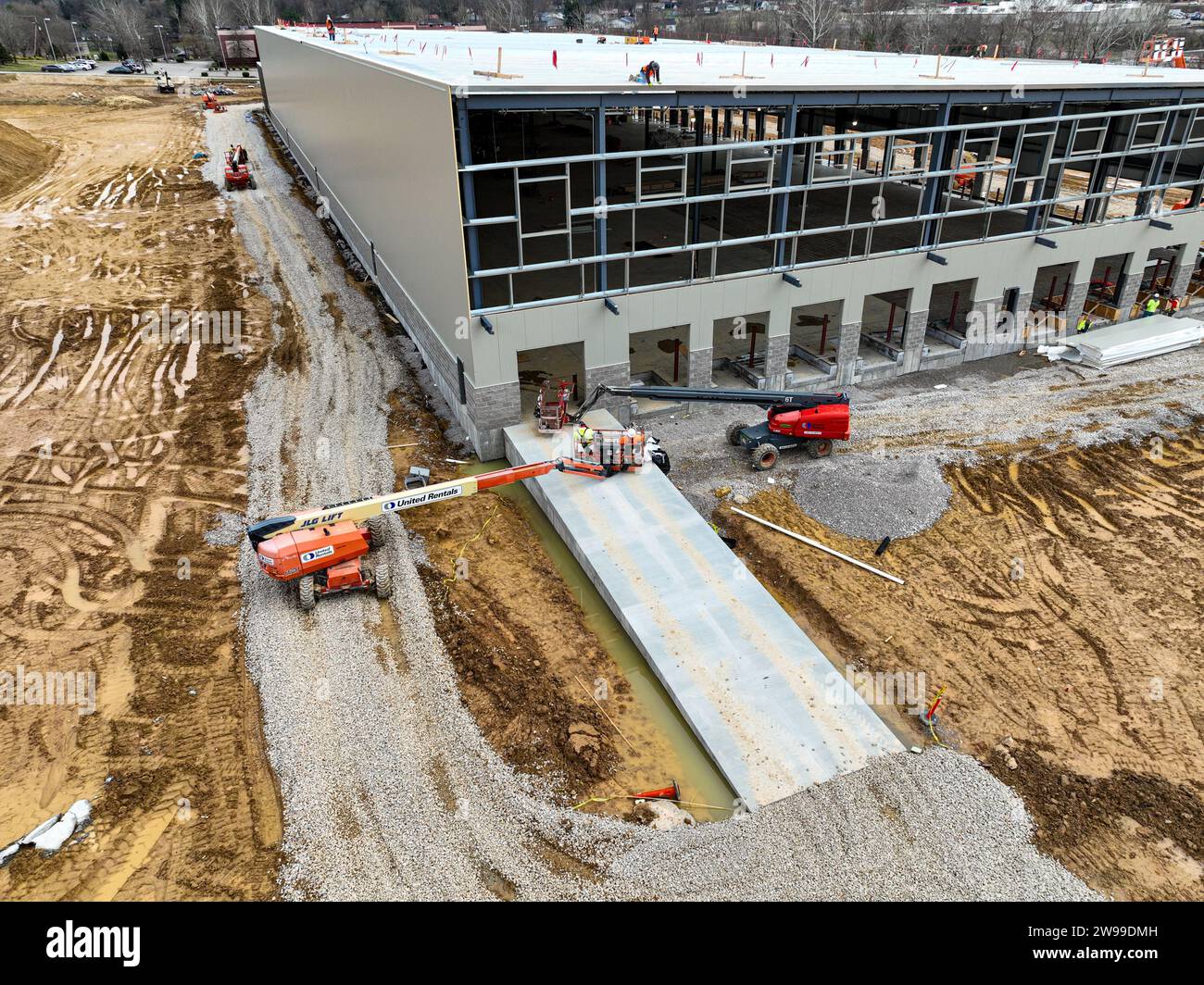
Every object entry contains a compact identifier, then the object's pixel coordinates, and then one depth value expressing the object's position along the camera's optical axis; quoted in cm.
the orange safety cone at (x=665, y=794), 1131
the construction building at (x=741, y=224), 1802
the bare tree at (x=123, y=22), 10312
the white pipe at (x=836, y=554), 1555
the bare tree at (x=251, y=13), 10380
